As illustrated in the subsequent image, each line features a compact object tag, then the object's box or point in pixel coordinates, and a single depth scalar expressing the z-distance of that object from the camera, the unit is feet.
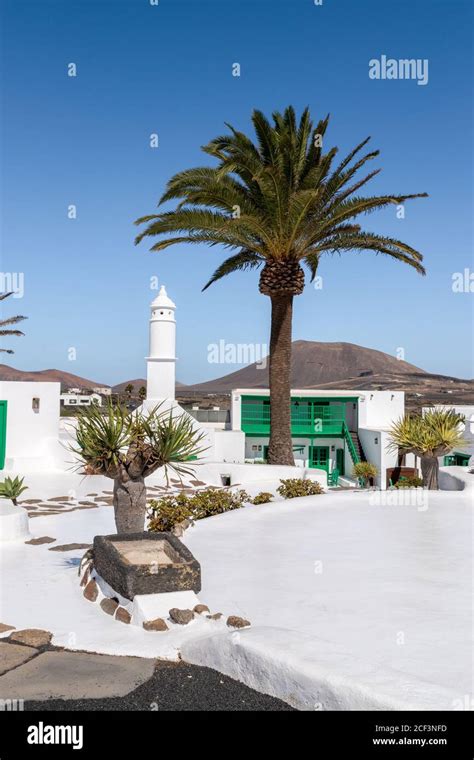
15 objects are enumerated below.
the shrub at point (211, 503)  39.83
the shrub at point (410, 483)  51.80
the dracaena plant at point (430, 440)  48.16
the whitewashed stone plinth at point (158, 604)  20.06
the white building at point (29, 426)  64.54
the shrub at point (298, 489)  47.24
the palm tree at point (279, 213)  56.75
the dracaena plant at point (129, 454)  28.40
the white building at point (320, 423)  107.55
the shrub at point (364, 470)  93.66
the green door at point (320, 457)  110.30
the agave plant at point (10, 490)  45.85
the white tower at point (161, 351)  72.79
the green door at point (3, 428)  63.98
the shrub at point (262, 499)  44.42
